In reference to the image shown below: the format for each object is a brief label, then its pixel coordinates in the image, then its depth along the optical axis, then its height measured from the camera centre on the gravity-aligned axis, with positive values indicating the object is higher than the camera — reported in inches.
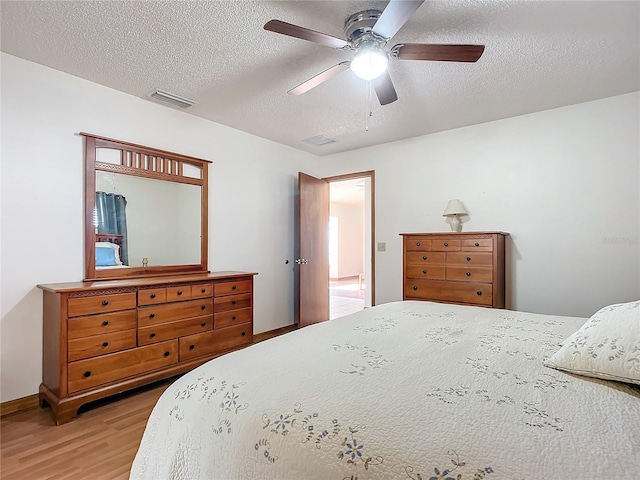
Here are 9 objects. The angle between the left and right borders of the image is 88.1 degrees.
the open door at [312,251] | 171.0 -5.1
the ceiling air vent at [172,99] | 114.0 +51.1
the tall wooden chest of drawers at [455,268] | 121.8 -10.3
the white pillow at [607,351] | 38.1 -13.7
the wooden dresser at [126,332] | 86.5 -27.6
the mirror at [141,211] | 108.0 +11.0
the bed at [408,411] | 26.8 -17.0
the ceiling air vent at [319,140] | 161.9 +51.1
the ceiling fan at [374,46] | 65.8 +43.0
